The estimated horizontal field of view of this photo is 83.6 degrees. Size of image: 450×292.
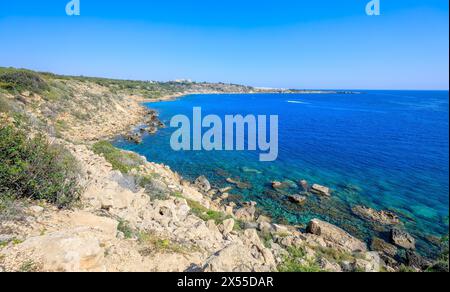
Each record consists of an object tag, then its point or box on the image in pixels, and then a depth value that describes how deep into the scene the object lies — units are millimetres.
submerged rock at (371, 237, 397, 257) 12055
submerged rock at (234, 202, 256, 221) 14038
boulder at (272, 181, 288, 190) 18469
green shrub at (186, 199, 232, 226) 10461
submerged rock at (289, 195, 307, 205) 16344
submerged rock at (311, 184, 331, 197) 17641
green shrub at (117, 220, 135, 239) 6789
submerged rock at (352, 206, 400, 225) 14641
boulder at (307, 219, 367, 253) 11750
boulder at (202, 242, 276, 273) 5614
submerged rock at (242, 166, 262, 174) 21498
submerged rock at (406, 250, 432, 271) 11082
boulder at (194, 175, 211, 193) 17684
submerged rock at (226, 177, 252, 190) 18489
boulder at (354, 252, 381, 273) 9133
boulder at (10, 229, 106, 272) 4719
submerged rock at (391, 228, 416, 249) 12523
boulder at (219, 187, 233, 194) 17634
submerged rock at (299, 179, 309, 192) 18295
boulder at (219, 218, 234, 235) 9561
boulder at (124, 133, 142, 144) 29364
